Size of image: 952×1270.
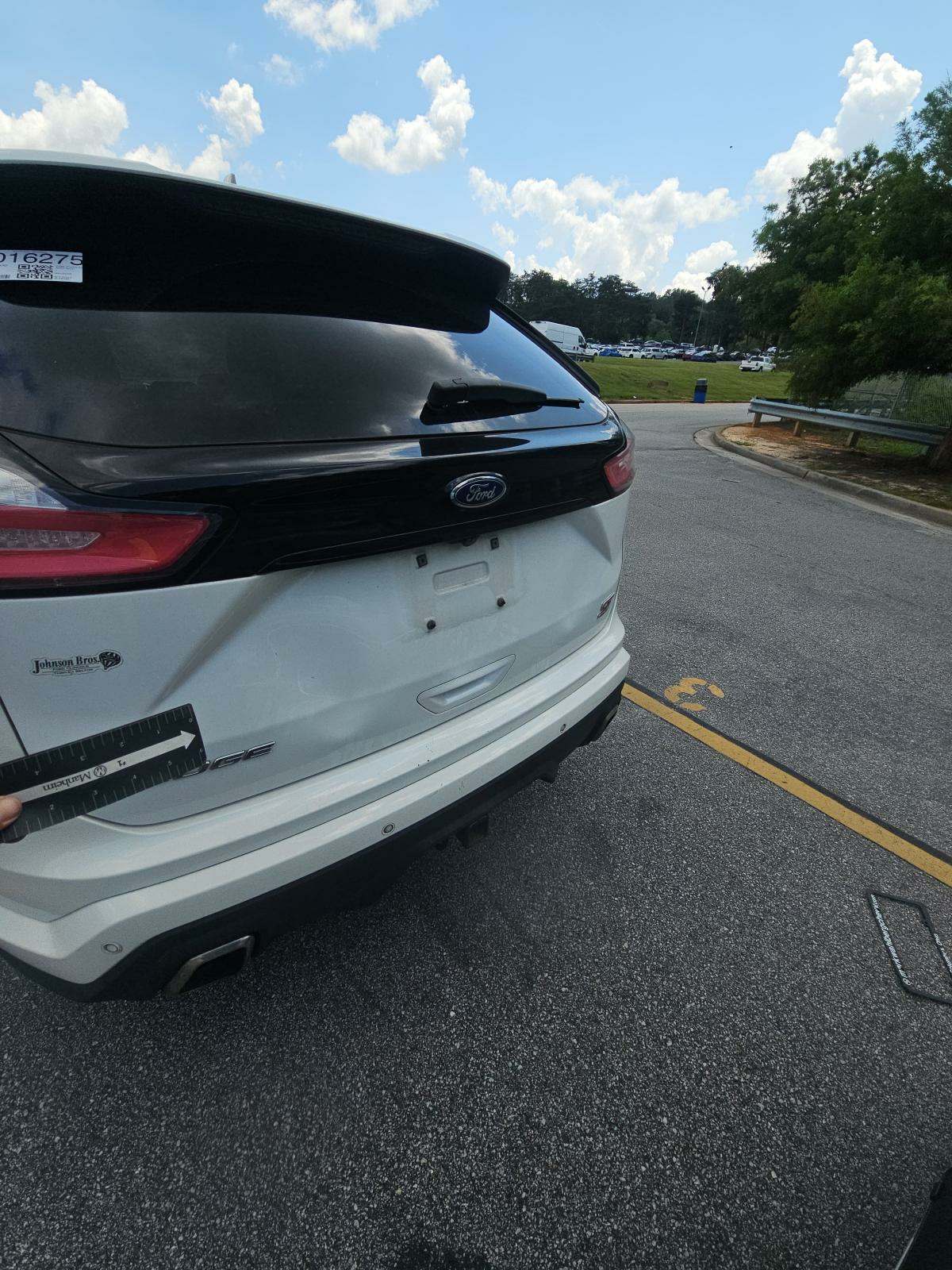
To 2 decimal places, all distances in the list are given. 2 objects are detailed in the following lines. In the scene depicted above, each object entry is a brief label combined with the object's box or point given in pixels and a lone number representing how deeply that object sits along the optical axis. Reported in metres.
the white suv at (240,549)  1.04
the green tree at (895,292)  9.19
